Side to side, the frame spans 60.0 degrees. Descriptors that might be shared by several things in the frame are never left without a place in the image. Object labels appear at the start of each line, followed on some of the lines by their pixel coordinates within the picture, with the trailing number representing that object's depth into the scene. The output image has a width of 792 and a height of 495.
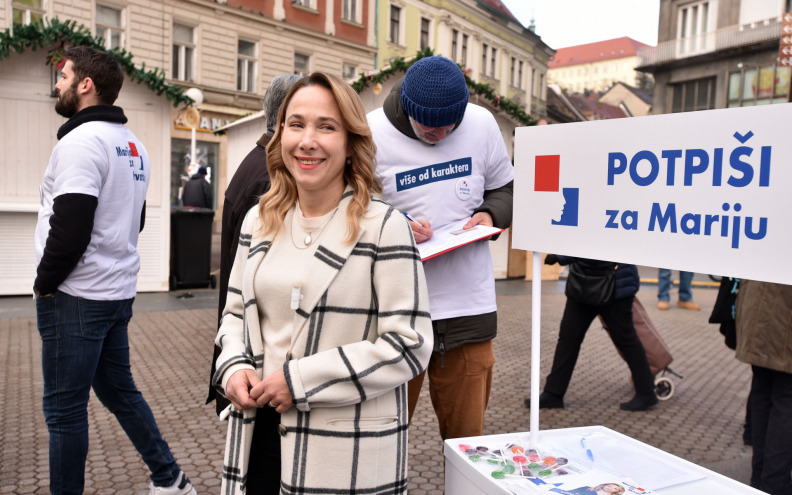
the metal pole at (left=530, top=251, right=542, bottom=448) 2.24
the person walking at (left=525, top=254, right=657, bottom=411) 5.23
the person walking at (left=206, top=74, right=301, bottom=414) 2.70
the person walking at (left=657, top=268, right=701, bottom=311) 10.81
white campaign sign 1.59
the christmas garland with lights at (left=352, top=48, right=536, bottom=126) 11.00
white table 1.86
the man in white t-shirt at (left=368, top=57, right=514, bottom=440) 2.58
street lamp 10.06
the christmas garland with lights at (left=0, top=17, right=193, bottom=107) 8.27
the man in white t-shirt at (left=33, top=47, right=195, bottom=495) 2.76
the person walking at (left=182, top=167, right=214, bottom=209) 13.71
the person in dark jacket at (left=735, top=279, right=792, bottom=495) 3.26
